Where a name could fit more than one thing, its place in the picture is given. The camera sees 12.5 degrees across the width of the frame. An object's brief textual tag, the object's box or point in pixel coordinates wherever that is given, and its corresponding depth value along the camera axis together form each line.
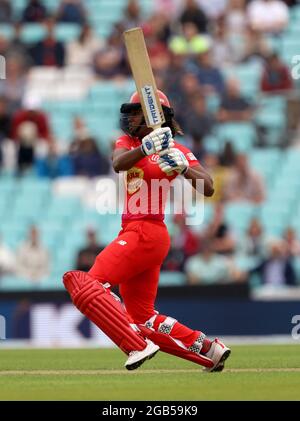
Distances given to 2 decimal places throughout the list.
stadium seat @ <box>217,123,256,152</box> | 18.62
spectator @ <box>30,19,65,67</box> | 20.03
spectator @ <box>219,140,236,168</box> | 17.84
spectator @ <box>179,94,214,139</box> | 18.27
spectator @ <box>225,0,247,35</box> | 19.75
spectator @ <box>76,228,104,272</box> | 16.41
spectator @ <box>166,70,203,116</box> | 18.27
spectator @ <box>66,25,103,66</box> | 20.06
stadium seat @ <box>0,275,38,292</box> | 16.40
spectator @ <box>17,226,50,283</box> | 16.75
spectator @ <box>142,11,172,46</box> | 19.80
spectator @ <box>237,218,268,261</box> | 16.77
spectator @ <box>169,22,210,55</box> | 19.34
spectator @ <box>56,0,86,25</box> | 20.78
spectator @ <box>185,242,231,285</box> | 16.02
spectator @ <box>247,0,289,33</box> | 19.72
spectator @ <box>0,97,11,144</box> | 18.75
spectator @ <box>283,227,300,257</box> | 16.70
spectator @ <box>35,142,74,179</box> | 18.23
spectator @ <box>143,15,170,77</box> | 19.09
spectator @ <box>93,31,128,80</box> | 19.67
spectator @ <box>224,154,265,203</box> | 17.45
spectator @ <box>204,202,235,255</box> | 16.61
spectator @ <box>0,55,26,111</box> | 19.23
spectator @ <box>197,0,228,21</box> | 20.22
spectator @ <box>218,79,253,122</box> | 18.80
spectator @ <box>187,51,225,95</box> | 18.92
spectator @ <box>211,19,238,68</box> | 19.56
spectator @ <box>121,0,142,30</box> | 20.17
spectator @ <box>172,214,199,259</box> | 16.52
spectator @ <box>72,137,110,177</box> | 18.02
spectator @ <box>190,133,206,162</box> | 17.81
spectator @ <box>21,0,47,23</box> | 20.97
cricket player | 8.83
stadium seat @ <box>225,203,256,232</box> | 17.58
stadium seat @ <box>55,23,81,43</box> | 20.48
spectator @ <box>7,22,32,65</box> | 19.97
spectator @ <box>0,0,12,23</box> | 21.04
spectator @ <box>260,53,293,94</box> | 18.92
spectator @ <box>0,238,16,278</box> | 17.00
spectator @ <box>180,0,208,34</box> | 19.89
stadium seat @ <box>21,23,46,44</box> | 20.48
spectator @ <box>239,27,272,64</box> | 19.42
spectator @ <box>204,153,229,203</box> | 17.56
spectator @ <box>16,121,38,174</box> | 18.52
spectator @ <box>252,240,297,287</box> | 16.34
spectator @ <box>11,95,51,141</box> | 18.56
